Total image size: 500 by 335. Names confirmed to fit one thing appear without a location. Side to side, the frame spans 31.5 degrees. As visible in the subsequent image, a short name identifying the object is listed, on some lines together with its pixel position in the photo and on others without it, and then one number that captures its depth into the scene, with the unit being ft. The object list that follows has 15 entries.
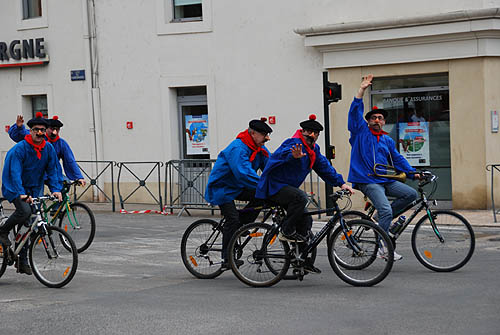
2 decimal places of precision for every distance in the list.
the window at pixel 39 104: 71.00
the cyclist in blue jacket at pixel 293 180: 29.25
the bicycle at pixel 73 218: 39.60
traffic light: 49.80
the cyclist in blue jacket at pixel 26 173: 31.83
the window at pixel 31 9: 70.33
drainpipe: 66.80
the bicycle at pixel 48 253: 30.30
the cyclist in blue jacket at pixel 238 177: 30.22
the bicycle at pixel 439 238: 31.19
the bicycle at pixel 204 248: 31.50
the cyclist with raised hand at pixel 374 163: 32.53
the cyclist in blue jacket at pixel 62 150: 40.43
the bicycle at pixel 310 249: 29.14
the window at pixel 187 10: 63.93
